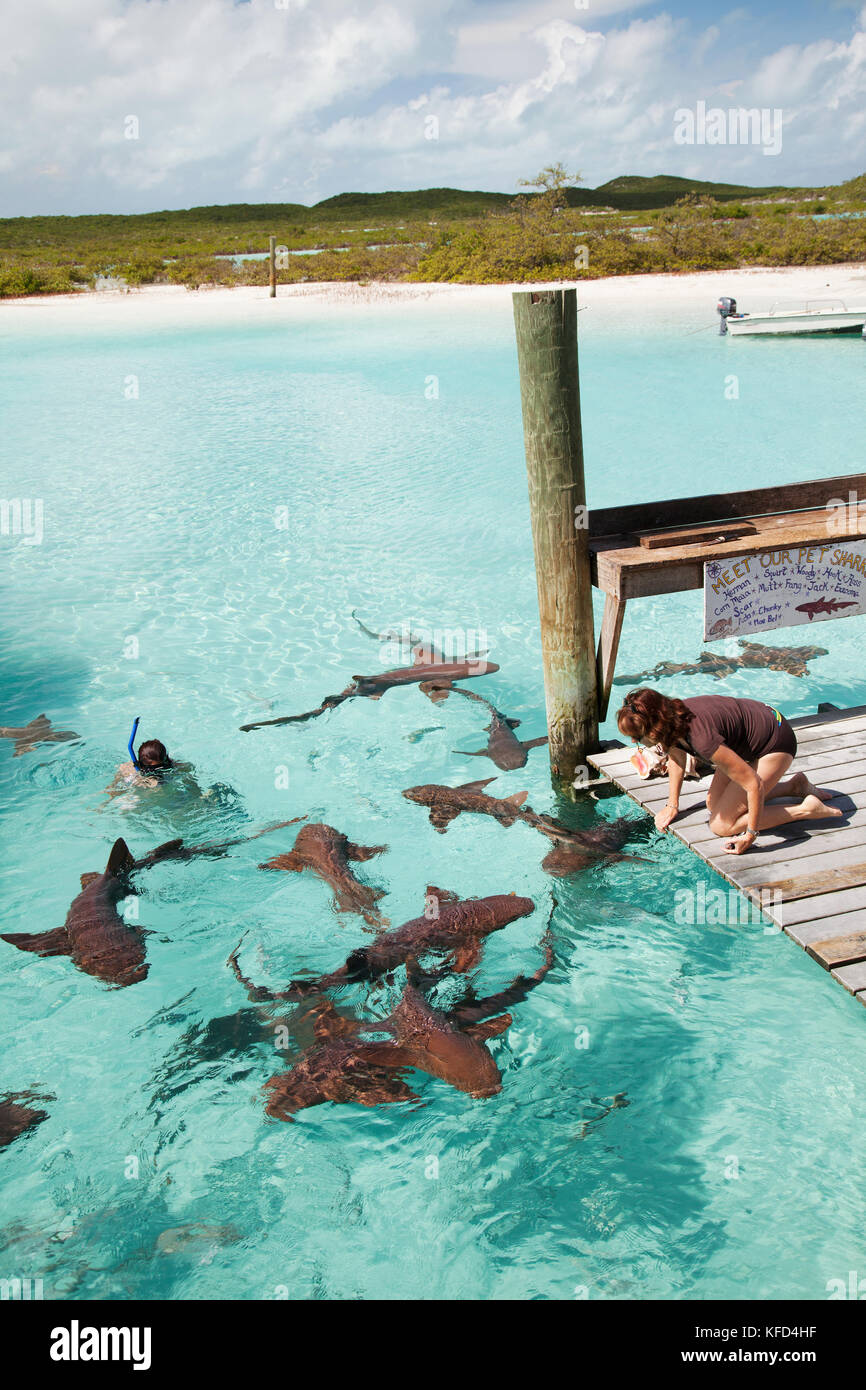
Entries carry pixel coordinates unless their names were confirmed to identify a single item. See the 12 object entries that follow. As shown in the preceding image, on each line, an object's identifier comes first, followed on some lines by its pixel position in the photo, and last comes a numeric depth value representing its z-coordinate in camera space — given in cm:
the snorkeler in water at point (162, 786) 645
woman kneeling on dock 410
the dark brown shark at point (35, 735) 738
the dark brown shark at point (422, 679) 779
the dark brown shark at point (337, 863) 522
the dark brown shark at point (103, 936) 481
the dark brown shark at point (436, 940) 450
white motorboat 2242
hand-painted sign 492
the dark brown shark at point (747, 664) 790
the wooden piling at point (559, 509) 474
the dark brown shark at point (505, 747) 659
